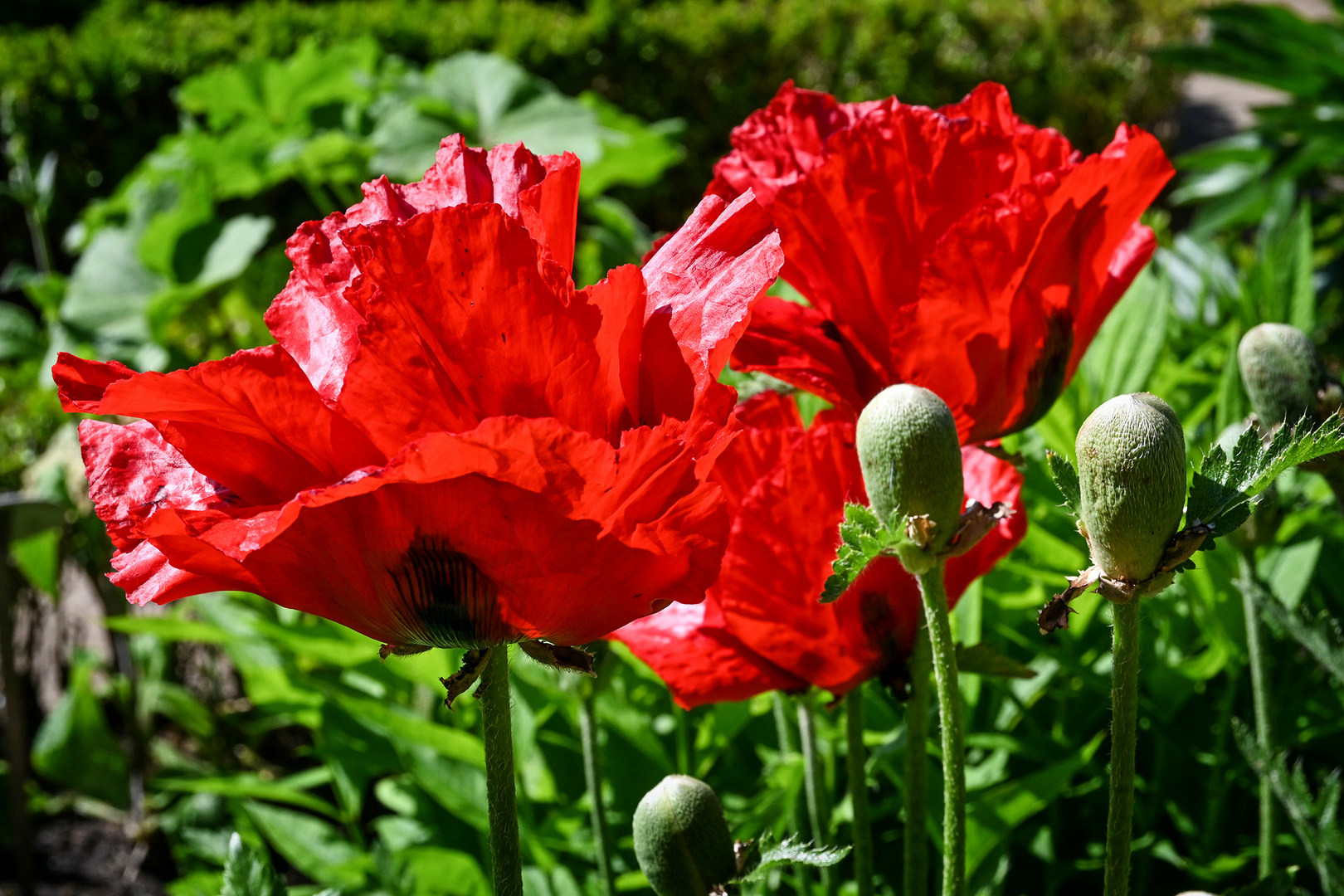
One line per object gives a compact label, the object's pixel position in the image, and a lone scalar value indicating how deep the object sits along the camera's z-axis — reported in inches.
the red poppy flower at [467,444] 27.2
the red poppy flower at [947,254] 30.7
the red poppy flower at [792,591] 31.2
